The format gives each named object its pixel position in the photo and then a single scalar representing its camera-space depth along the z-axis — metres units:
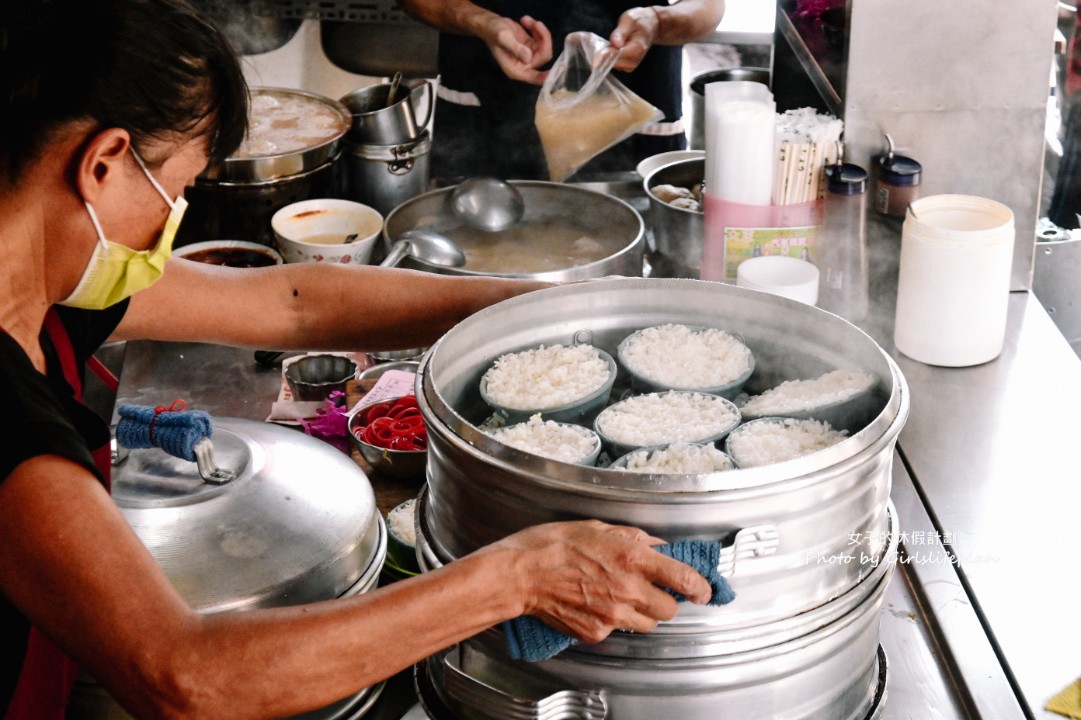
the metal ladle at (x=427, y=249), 2.73
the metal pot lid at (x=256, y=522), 1.62
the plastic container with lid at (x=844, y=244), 2.55
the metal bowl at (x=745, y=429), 1.64
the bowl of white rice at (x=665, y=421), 1.66
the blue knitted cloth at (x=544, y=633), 1.30
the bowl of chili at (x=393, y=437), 2.27
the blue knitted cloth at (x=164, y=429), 1.76
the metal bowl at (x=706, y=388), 1.80
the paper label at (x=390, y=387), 2.48
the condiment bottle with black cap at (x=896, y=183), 2.66
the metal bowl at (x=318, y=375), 2.64
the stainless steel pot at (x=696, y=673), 1.39
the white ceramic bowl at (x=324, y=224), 3.12
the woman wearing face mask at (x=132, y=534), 1.30
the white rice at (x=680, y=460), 1.58
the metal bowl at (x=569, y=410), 1.75
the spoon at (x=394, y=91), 3.66
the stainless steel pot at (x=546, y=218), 2.96
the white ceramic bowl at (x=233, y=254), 3.00
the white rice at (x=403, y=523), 2.06
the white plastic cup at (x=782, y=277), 2.46
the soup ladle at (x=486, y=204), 3.03
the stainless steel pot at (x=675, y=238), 2.82
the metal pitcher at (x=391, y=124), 3.44
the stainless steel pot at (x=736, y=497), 1.29
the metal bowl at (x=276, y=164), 3.19
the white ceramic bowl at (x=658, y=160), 3.37
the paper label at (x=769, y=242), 2.61
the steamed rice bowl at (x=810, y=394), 1.69
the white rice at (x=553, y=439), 1.63
